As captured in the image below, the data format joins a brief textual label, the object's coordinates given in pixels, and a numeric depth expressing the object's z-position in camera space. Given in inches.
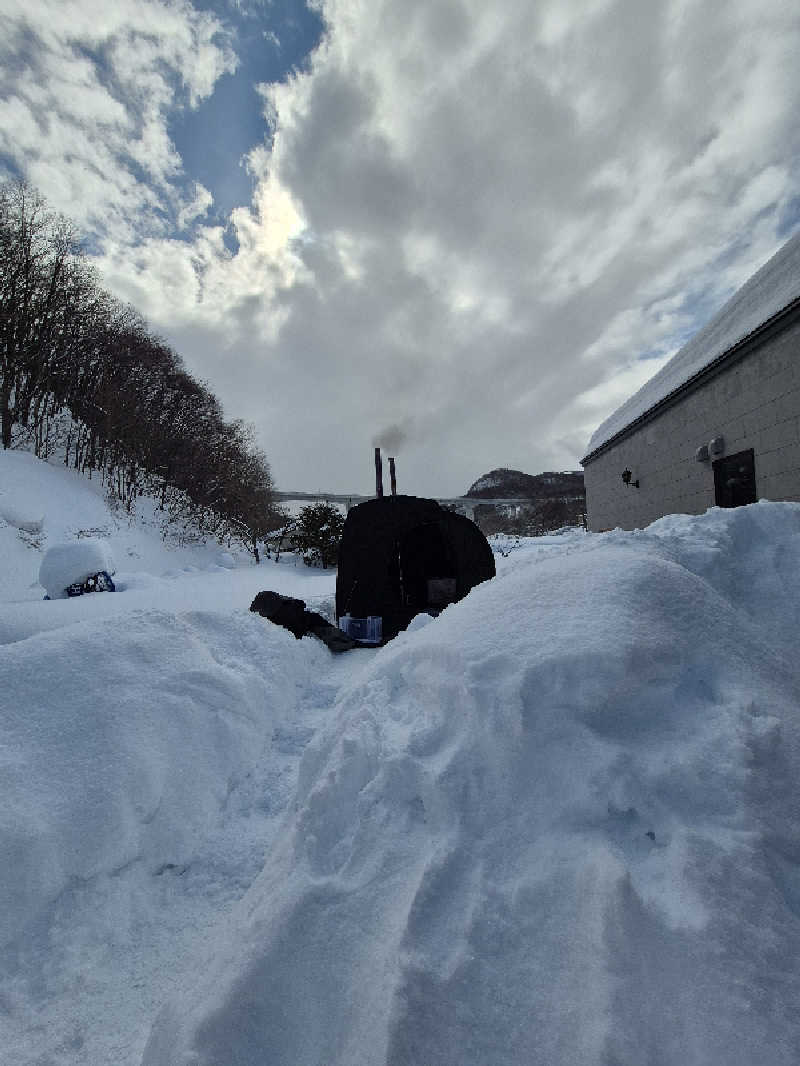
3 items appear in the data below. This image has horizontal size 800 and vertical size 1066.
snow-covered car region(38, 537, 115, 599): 281.0
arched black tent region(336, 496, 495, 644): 268.1
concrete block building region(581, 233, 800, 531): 271.6
